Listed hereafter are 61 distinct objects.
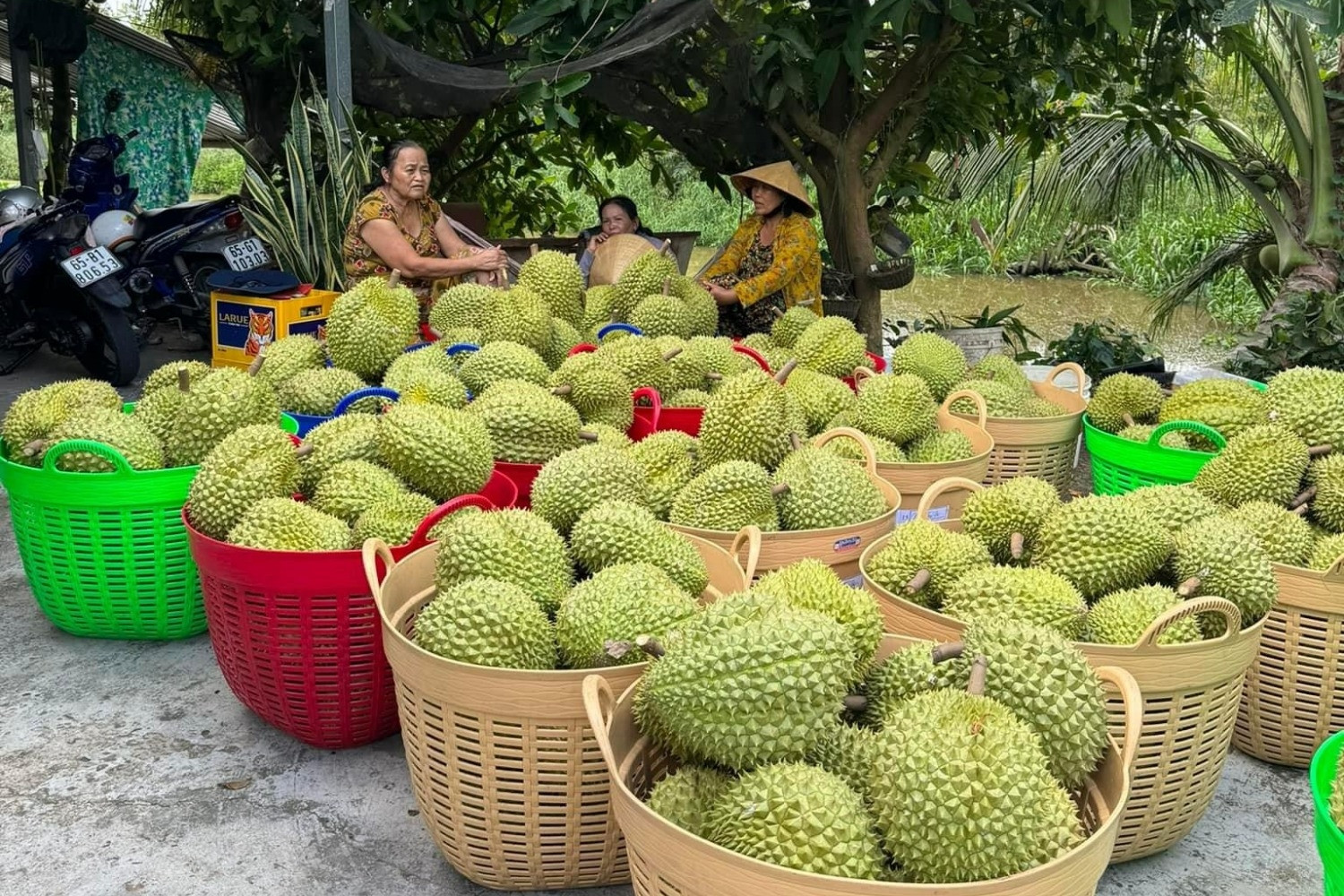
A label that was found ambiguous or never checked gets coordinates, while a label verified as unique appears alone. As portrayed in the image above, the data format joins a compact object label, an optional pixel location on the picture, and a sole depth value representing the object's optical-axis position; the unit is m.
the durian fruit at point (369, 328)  3.51
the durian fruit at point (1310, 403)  2.95
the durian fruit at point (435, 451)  2.59
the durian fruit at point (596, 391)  3.19
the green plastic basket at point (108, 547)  2.74
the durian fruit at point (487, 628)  1.85
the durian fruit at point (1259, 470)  2.79
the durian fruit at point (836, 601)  1.83
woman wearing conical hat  5.12
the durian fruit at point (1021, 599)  2.03
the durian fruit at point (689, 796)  1.56
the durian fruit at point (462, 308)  3.86
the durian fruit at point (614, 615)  1.87
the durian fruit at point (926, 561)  2.24
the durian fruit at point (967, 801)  1.40
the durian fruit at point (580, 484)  2.42
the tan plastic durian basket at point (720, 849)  1.33
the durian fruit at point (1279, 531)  2.54
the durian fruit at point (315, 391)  3.21
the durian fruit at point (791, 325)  4.29
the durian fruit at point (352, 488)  2.49
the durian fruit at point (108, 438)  2.75
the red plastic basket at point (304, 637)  2.30
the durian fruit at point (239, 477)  2.48
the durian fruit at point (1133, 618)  2.07
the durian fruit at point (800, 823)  1.42
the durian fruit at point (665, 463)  2.70
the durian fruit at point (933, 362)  3.85
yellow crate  4.82
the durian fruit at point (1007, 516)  2.46
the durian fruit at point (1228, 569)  2.22
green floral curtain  8.95
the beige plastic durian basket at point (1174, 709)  1.99
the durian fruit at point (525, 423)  2.90
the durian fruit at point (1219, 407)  3.31
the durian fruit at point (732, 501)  2.53
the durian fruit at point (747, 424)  2.84
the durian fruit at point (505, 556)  2.06
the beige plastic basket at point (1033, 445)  3.66
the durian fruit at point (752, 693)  1.55
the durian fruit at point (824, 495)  2.57
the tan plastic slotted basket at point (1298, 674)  2.42
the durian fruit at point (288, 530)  2.32
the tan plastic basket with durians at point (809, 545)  2.47
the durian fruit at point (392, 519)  2.41
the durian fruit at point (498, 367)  3.32
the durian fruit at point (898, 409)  3.31
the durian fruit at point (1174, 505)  2.49
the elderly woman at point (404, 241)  4.81
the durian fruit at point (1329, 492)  2.71
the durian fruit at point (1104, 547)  2.26
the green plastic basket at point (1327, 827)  1.30
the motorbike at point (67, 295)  5.95
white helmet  6.64
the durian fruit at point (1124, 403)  3.75
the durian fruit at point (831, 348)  3.87
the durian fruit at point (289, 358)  3.42
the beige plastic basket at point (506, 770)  1.80
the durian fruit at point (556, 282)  4.27
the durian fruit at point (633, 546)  2.16
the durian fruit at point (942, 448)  3.29
